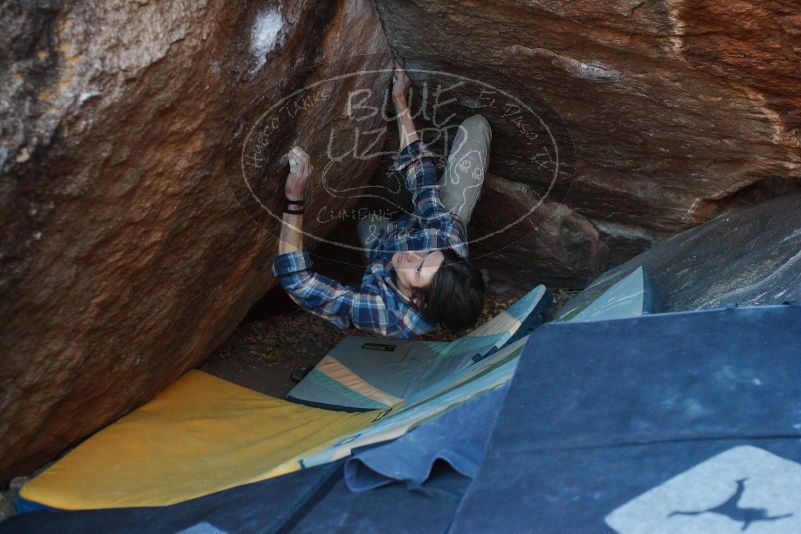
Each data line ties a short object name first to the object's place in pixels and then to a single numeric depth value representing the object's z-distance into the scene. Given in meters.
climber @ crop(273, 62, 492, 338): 2.74
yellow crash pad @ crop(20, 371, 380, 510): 2.38
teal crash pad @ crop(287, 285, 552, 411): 3.11
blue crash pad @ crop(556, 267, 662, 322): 2.58
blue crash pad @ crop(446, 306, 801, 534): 1.73
